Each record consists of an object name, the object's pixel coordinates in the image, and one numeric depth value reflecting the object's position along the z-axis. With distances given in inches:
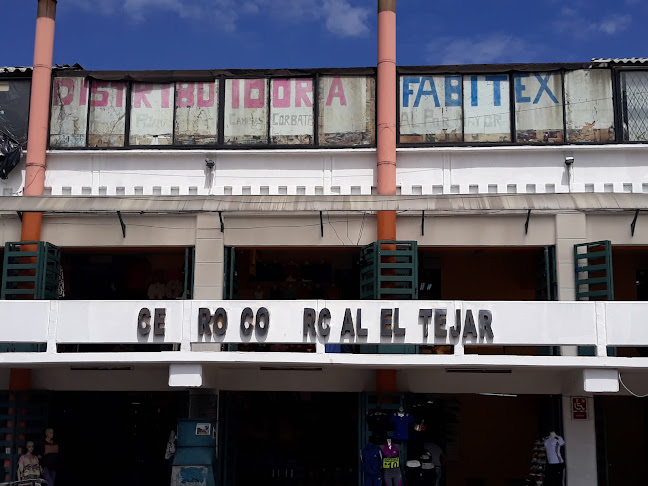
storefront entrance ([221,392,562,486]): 784.9
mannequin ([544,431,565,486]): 647.8
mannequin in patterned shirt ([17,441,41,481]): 659.4
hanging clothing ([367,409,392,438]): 653.9
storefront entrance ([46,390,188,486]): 806.5
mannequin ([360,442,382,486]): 634.2
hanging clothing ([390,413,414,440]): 649.6
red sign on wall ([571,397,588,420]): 668.7
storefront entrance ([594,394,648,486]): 816.3
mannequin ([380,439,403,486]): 637.9
